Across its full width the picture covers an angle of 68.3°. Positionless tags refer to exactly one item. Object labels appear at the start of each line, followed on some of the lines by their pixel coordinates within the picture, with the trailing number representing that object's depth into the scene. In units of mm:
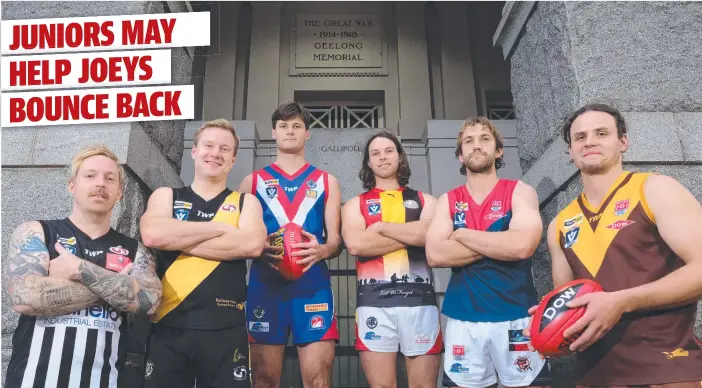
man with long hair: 3660
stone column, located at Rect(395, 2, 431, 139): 10516
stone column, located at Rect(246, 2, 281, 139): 10477
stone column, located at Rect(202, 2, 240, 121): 10586
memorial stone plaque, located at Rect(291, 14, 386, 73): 10719
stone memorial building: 4234
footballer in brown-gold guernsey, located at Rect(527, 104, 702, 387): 2512
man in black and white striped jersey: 2793
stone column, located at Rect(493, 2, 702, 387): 4113
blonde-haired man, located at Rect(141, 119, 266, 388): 3156
